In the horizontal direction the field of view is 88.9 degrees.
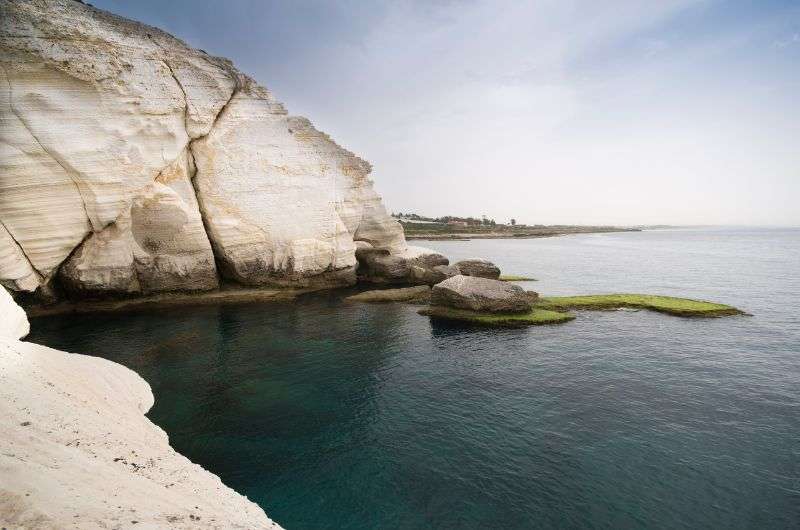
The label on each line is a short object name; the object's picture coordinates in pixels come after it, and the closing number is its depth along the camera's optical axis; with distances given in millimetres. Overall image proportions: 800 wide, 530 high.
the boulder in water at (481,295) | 28938
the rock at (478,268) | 38625
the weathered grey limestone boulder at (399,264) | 43812
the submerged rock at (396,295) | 35844
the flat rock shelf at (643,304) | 29594
